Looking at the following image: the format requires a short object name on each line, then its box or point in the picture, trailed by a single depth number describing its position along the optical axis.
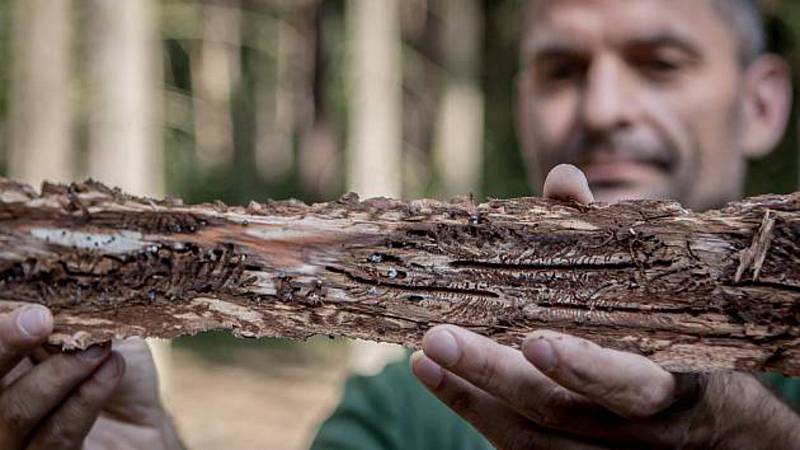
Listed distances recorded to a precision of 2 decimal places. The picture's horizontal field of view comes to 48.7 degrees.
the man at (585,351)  1.26
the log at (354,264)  1.39
